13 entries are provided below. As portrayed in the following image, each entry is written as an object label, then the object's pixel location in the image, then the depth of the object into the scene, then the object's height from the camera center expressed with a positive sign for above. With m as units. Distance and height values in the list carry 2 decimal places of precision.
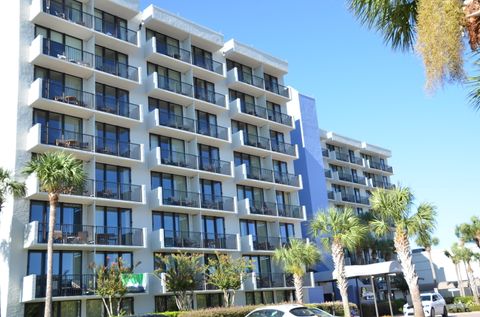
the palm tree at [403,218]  29.25 +3.62
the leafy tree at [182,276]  33.88 +1.53
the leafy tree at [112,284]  30.44 +1.27
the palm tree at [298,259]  38.44 +2.32
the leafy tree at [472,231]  47.88 +4.53
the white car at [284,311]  19.19 -0.75
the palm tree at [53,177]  28.05 +7.45
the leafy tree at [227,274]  35.56 +1.53
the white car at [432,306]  37.31 -1.95
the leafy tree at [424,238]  29.70 +2.48
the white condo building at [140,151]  32.47 +11.66
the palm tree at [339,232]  34.41 +3.78
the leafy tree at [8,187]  30.55 +7.50
